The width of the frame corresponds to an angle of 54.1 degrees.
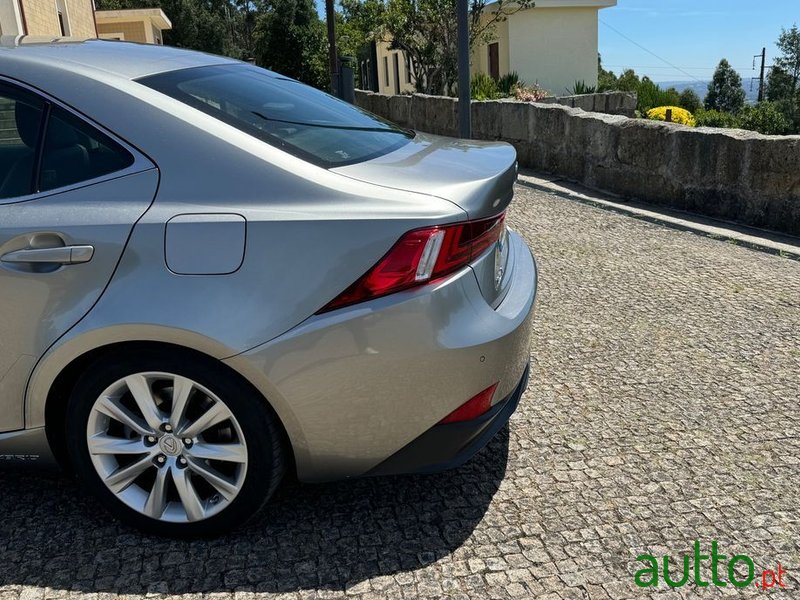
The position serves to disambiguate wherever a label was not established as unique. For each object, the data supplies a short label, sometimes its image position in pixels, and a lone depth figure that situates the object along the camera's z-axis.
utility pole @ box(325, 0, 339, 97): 21.59
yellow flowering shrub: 17.43
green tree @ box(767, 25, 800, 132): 62.69
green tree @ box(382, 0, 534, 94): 21.41
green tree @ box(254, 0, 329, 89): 42.69
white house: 27.41
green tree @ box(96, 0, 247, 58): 50.44
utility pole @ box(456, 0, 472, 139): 7.24
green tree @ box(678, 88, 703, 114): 36.81
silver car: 2.29
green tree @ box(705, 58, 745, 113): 83.56
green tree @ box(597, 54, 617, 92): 26.32
